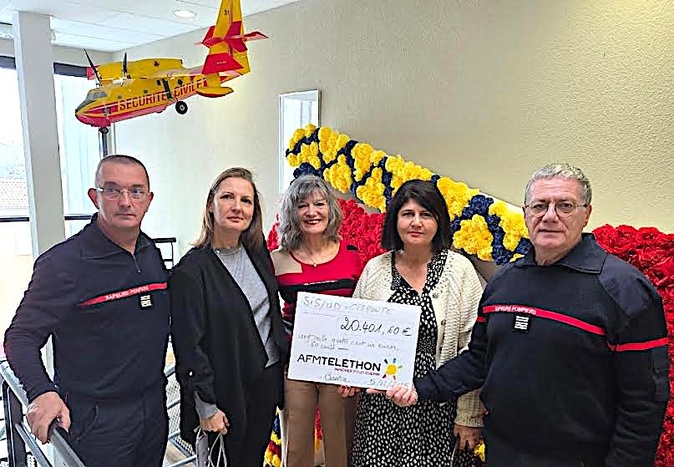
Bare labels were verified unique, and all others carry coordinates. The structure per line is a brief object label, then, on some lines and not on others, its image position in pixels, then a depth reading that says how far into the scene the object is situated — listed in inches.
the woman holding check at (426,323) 64.7
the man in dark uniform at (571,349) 47.1
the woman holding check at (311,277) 75.3
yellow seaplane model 106.8
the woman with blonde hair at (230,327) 63.7
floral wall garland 82.9
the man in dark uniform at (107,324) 57.4
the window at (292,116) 126.1
